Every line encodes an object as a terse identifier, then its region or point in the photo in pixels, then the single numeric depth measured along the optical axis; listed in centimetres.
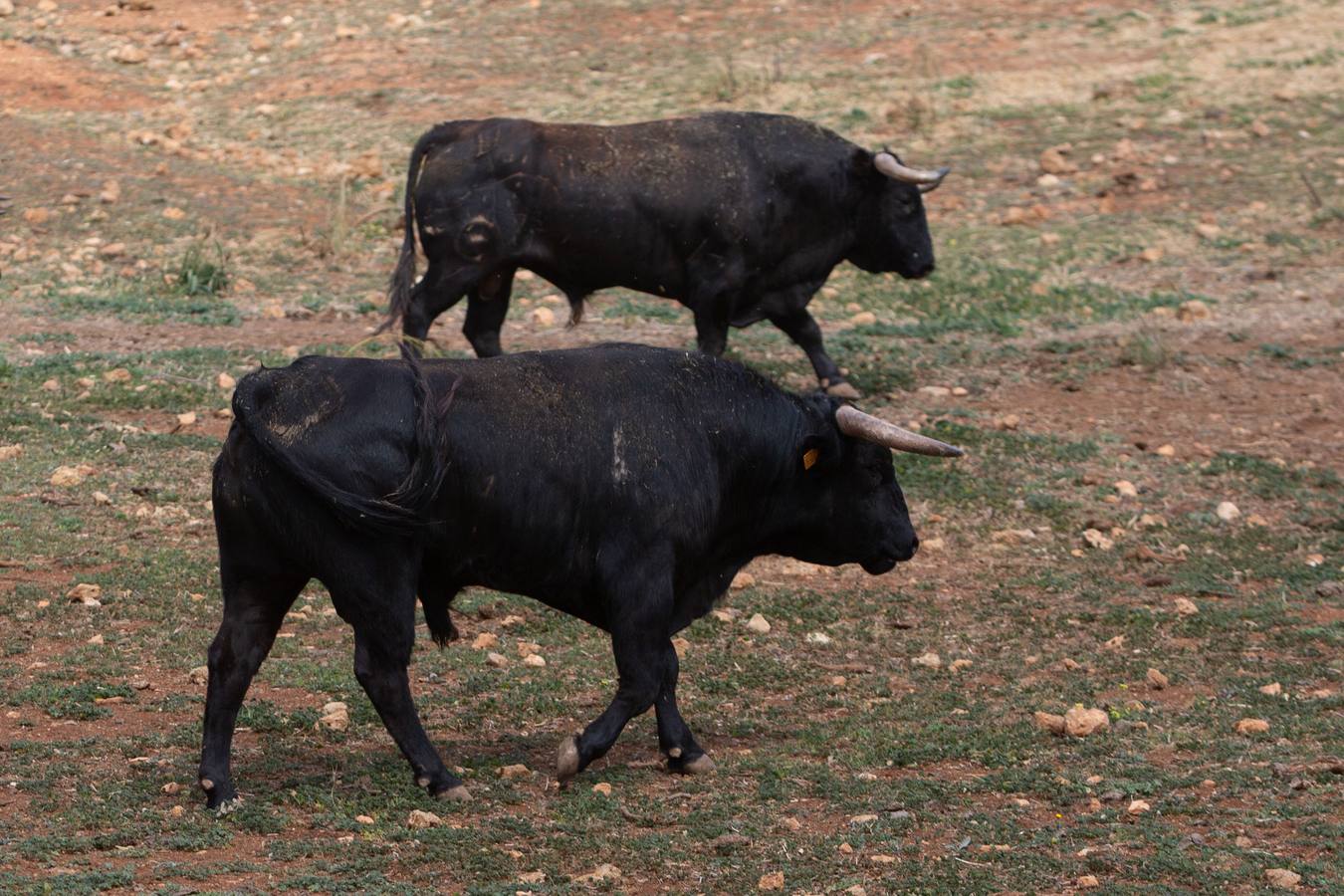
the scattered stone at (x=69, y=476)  1908
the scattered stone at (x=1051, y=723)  1395
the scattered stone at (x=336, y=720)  1381
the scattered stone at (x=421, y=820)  1177
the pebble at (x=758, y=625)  1659
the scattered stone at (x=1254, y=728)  1391
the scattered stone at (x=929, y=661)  1581
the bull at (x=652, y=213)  2141
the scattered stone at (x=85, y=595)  1617
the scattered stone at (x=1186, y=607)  1695
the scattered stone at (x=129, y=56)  3784
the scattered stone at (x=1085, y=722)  1388
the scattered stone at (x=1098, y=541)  1891
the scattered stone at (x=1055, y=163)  3184
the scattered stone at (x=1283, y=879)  1098
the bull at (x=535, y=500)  1210
